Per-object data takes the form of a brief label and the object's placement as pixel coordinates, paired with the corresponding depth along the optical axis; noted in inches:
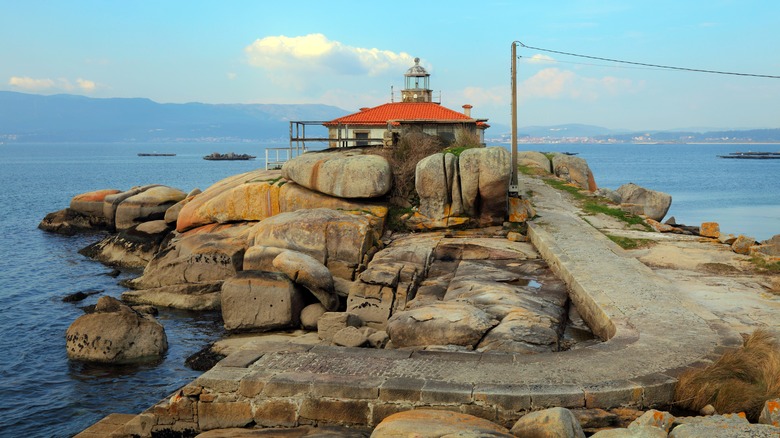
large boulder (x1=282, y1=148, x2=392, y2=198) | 875.4
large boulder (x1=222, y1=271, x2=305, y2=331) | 639.1
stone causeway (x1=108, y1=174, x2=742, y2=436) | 350.9
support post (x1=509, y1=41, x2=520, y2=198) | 878.4
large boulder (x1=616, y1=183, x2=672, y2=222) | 1240.8
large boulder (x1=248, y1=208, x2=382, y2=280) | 757.9
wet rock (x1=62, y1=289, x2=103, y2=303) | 853.2
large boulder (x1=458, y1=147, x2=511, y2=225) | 808.3
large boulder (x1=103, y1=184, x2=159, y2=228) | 1427.2
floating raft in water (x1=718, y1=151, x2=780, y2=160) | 6644.7
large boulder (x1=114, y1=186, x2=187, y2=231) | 1301.7
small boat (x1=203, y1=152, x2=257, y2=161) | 6028.5
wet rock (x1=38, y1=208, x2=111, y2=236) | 1493.6
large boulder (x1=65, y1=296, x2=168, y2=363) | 600.1
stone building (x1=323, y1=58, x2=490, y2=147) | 1341.0
